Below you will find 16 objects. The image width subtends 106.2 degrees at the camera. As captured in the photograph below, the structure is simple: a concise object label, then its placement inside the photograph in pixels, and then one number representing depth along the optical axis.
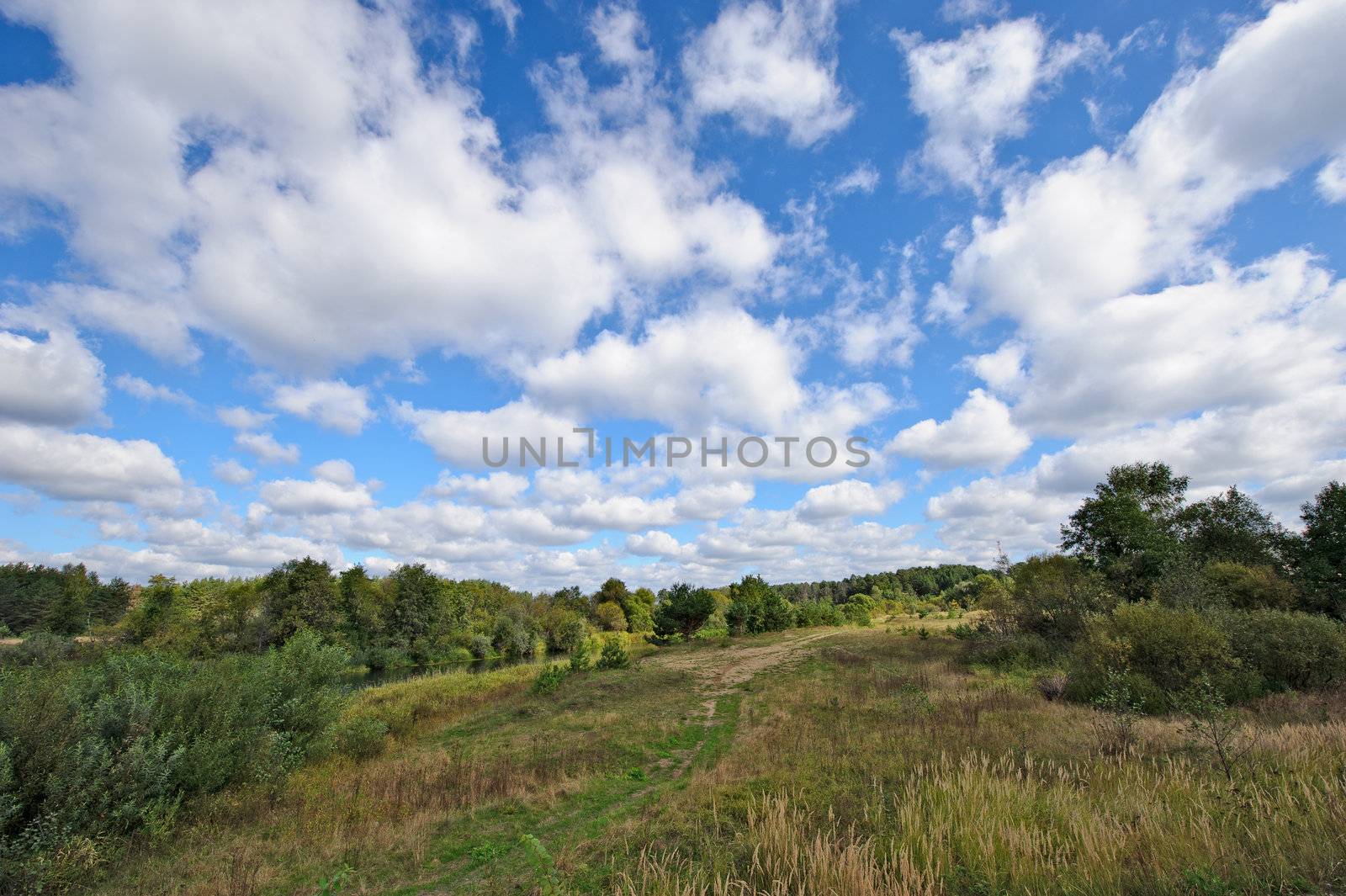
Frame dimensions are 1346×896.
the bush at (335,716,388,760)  14.43
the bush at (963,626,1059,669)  23.81
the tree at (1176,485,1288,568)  31.25
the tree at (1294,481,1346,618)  24.97
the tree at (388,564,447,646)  58.69
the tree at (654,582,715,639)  46.91
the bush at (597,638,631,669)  30.12
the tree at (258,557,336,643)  49.75
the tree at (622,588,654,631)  81.75
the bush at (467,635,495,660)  59.53
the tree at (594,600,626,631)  82.06
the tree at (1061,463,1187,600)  29.00
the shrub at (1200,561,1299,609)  24.06
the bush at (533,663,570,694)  23.25
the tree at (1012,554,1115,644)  26.08
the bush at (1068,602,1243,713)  14.56
